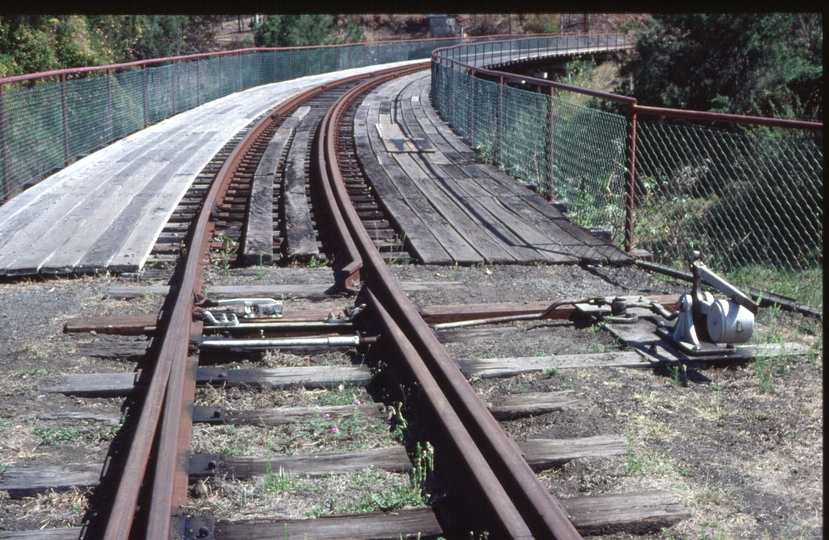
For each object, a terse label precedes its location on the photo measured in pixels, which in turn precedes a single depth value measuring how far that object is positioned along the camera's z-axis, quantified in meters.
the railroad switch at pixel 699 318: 4.36
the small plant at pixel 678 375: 4.16
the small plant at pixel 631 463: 3.22
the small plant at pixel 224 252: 6.40
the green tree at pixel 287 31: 49.84
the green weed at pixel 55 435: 3.44
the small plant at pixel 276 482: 3.04
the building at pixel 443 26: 72.75
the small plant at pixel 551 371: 4.26
